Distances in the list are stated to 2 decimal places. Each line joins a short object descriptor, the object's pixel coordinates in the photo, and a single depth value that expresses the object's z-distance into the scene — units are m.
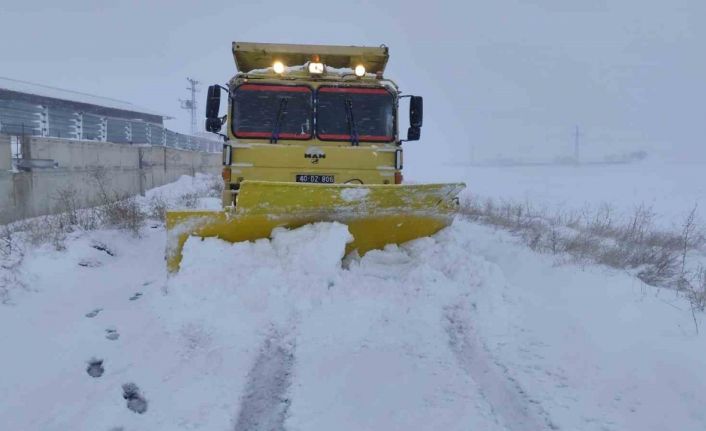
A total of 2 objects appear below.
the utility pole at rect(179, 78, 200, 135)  60.72
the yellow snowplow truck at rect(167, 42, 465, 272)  6.09
